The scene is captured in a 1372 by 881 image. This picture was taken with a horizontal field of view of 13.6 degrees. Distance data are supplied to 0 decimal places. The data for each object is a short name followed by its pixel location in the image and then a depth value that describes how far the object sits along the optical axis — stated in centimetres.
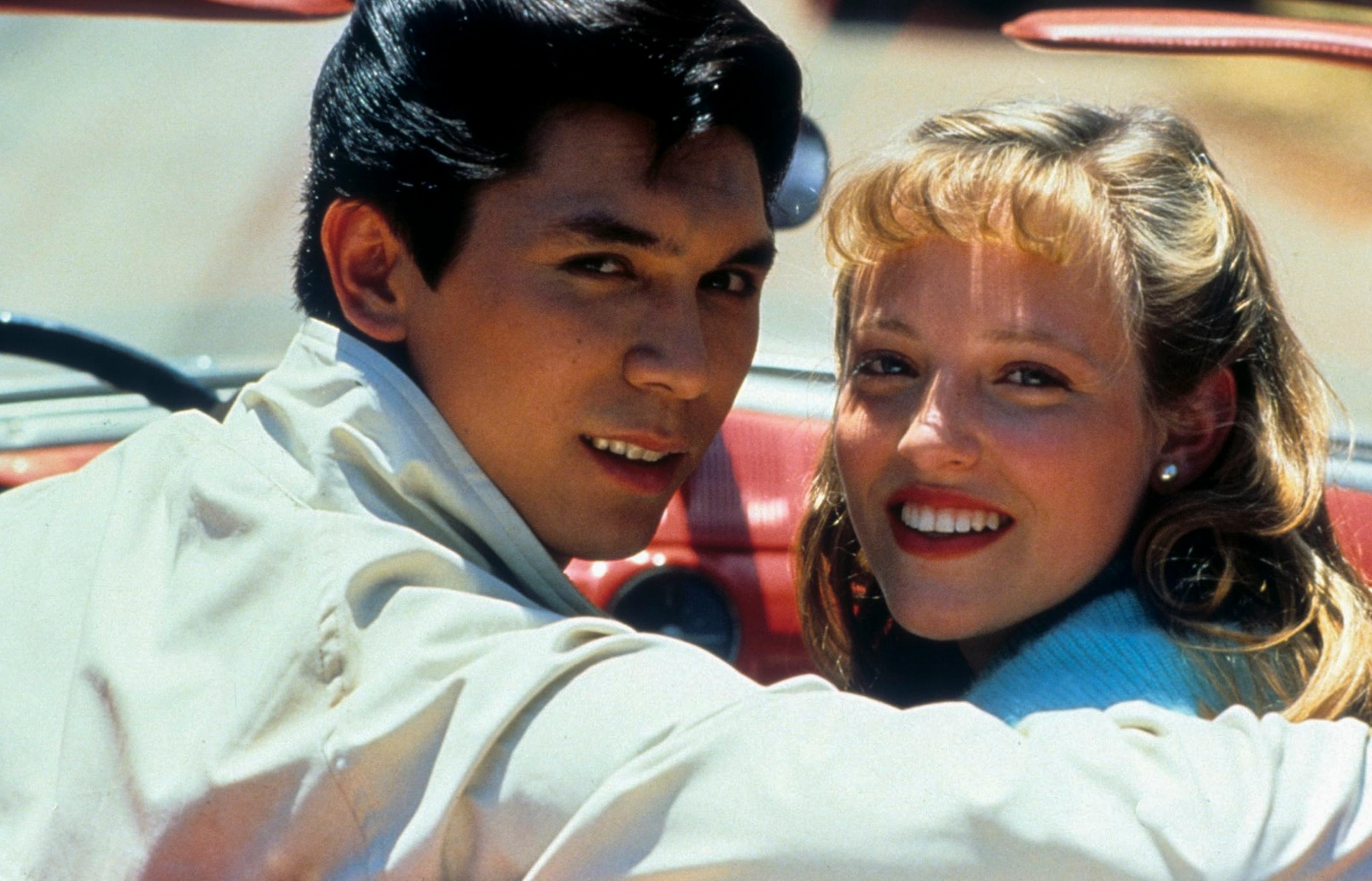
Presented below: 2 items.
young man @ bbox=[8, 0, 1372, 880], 207
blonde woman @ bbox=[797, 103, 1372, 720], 225
